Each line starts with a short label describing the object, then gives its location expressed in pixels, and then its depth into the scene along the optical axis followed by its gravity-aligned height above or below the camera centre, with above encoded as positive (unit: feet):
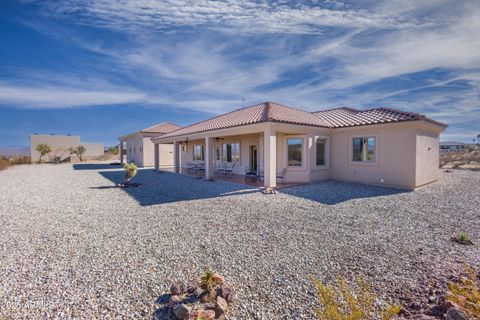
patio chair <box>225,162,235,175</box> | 64.49 -4.12
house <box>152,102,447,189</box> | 39.96 +1.49
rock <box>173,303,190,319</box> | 9.43 -6.50
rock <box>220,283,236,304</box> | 10.51 -6.47
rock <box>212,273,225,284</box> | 11.32 -6.24
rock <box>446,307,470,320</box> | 8.23 -5.88
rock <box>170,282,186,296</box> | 11.09 -6.56
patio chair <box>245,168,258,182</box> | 52.54 -5.72
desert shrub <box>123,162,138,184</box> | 47.14 -3.44
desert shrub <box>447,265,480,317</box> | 9.36 -6.59
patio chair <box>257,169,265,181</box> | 53.98 -5.10
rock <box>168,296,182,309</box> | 10.17 -6.58
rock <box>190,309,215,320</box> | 9.21 -6.49
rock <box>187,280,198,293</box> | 11.22 -6.54
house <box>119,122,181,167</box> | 100.99 +2.18
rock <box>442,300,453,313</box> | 9.23 -6.23
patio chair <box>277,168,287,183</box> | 47.96 -4.82
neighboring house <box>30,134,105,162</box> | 153.07 +6.24
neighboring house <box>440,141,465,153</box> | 246.74 +6.22
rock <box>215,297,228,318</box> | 9.60 -6.53
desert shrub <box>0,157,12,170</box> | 88.87 -4.15
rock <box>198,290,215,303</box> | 10.42 -6.55
